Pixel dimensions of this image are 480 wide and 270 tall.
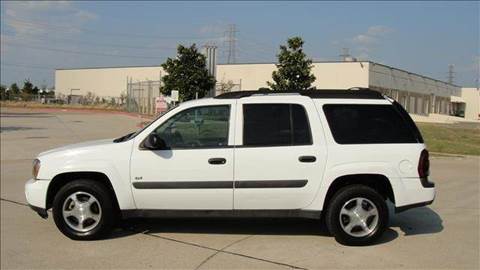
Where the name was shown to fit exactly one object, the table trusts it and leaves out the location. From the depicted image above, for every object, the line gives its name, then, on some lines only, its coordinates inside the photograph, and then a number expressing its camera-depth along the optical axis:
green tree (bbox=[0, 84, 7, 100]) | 92.75
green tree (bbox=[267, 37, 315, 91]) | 29.03
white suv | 6.53
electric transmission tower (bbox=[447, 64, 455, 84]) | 104.84
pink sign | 24.66
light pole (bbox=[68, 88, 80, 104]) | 102.66
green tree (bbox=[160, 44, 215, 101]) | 33.09
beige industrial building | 59.09
